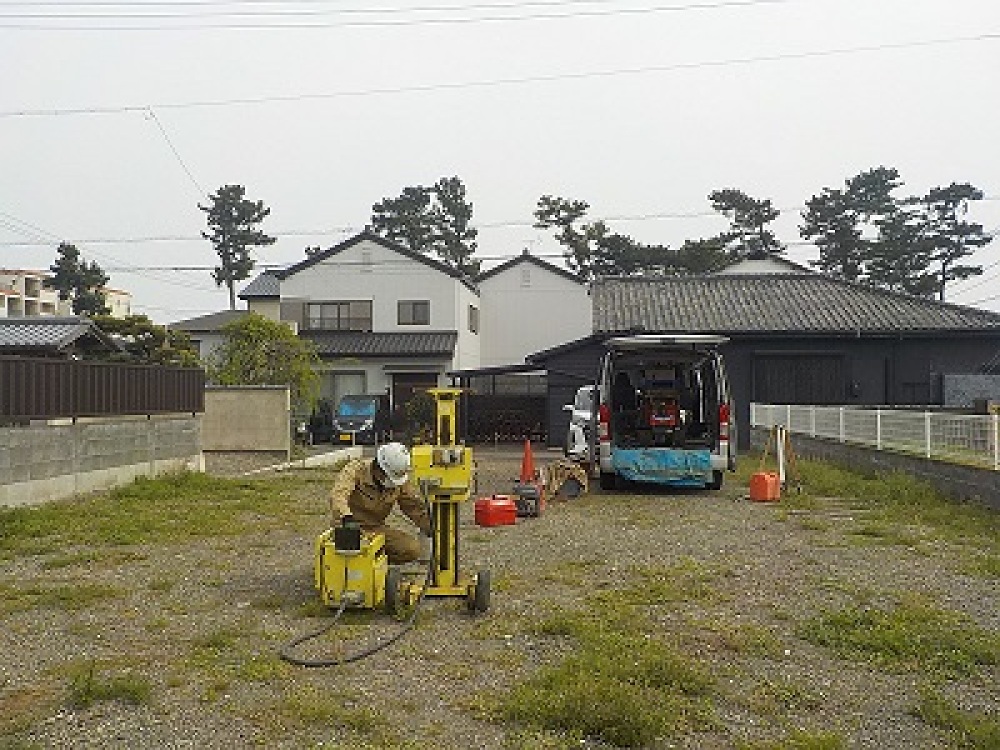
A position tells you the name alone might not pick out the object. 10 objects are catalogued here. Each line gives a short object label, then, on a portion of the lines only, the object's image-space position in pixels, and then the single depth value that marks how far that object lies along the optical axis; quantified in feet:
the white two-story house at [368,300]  106.01
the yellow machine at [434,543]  19.25
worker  20.18
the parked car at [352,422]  85.97
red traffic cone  37.06
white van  40.88
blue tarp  40.75
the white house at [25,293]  217.56
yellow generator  19.15
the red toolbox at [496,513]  32.94
